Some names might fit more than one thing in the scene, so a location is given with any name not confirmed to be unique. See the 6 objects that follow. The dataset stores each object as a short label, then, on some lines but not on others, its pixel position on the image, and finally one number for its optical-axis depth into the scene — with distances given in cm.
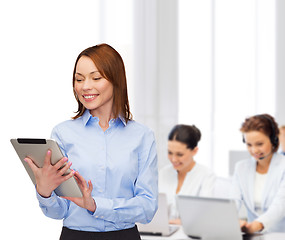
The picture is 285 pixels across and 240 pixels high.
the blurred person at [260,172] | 491
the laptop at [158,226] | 418
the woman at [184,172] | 519
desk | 408
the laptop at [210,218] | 378
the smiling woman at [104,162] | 215
